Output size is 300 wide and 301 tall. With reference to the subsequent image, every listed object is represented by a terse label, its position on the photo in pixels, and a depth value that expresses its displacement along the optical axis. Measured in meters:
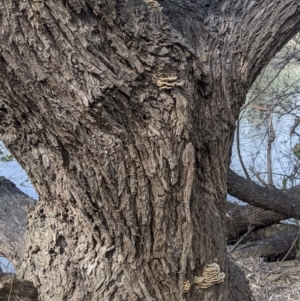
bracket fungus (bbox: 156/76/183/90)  1.04
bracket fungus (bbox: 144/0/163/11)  1.15
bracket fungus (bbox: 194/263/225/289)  1.23
